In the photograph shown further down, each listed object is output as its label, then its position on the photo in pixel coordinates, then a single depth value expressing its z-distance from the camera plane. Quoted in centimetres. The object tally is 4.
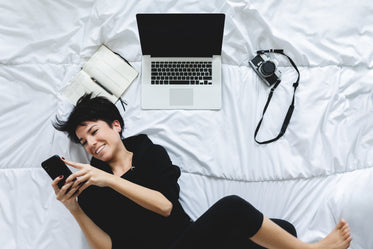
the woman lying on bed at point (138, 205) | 121
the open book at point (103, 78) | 148
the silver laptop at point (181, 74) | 145
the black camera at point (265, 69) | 143
